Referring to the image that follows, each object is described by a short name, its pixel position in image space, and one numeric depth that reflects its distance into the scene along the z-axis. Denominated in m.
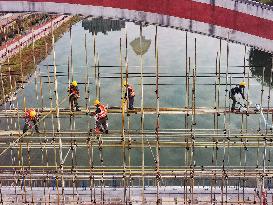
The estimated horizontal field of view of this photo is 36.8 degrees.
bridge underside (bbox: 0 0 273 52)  11.66
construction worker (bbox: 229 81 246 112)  19.61
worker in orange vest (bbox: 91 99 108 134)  17.03
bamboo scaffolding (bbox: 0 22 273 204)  16.14
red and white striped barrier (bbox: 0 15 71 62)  41.97
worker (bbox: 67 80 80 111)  19.28
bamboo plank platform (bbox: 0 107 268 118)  17.28
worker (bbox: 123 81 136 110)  19.13
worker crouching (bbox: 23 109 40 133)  17.98
